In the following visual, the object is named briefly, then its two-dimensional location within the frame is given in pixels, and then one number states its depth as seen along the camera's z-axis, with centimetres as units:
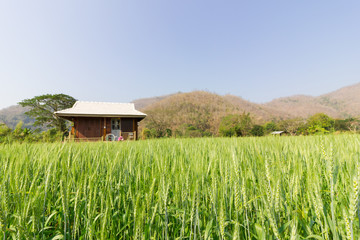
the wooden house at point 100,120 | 1449
